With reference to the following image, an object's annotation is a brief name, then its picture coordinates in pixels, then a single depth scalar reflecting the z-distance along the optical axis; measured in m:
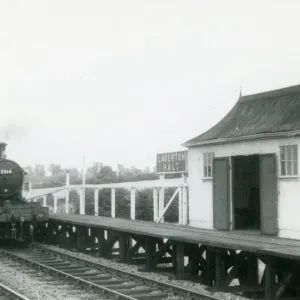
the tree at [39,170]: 93.53
